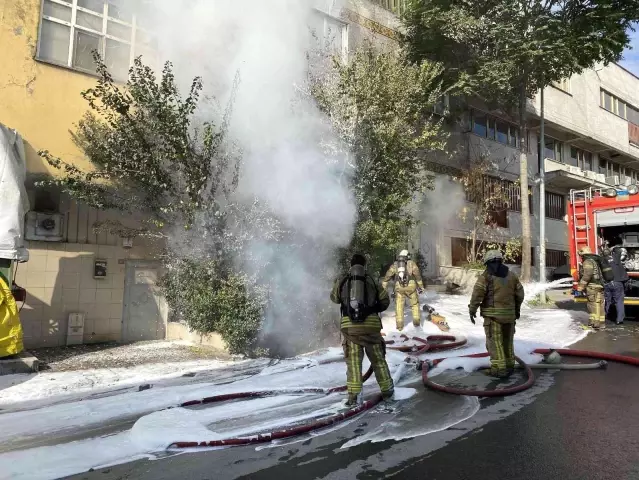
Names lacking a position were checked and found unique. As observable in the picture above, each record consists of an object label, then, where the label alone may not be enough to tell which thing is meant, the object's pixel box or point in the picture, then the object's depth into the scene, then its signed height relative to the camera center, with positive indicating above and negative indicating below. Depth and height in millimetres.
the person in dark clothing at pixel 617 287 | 8633 -251
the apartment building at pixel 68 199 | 6777 +1021
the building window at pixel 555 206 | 19675 +2885
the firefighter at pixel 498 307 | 5035 -376
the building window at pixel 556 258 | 19172 +620
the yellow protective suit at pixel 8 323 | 4938 -597
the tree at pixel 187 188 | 5941 +1076
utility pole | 13078 +1248
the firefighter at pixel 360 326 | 4090 -491
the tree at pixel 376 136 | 7449 +2212
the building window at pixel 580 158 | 20511 +5108
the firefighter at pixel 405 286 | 7906 -247
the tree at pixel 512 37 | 11383 +5980
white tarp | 5094 +735
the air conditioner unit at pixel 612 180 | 19538 +3984
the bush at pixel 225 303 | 6191 -444
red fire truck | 9508 +1043
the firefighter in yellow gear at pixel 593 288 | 8203 -263
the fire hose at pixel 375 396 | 3211 -1116
